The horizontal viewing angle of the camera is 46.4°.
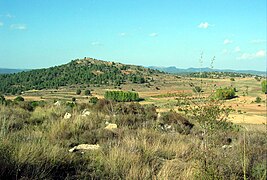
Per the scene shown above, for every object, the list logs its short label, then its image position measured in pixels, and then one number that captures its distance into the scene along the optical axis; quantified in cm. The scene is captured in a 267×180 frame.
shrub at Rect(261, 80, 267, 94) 10948
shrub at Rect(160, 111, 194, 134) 1423
